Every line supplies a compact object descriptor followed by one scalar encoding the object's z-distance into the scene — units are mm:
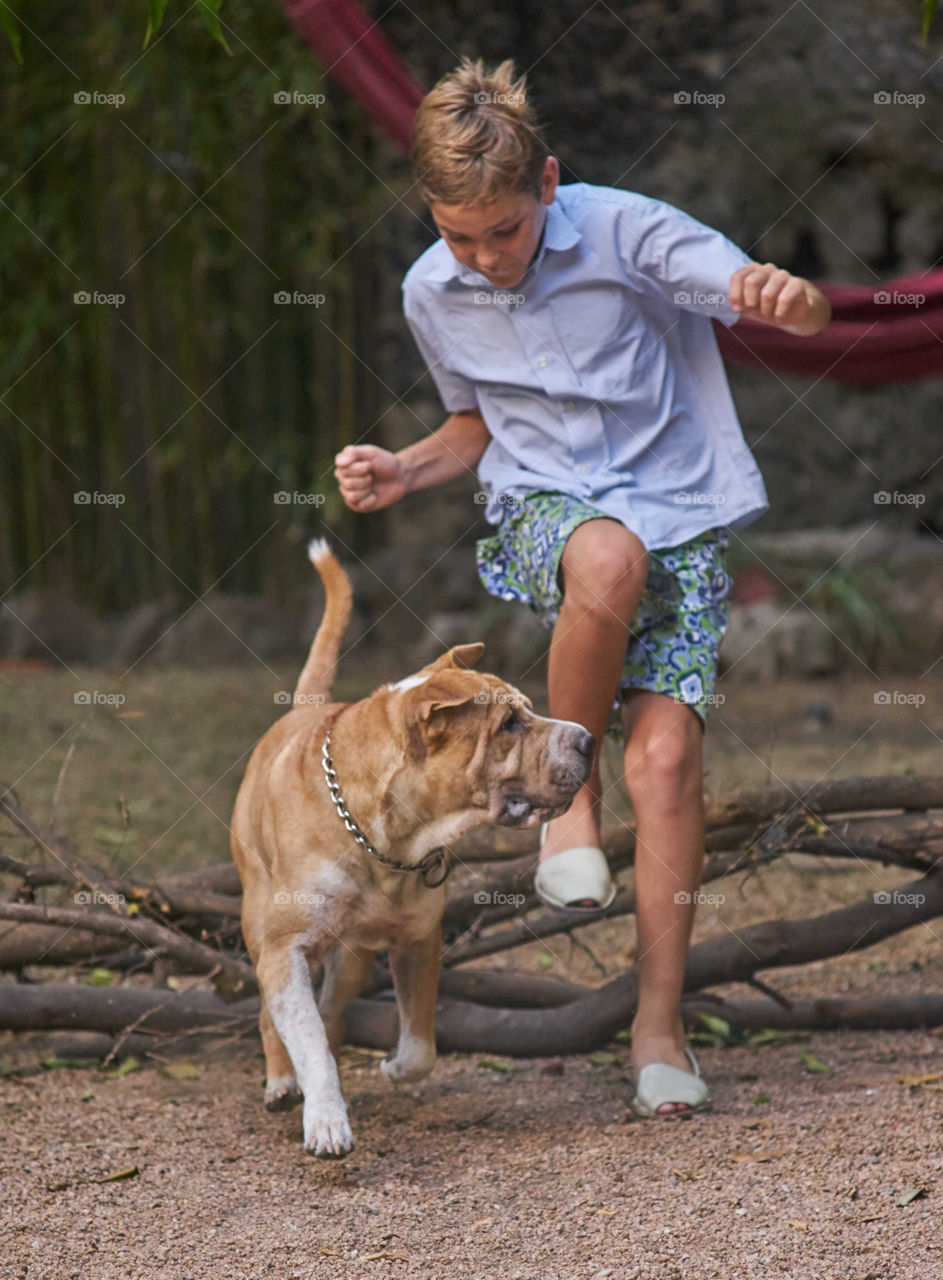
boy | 4473
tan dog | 4234
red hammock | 7246
